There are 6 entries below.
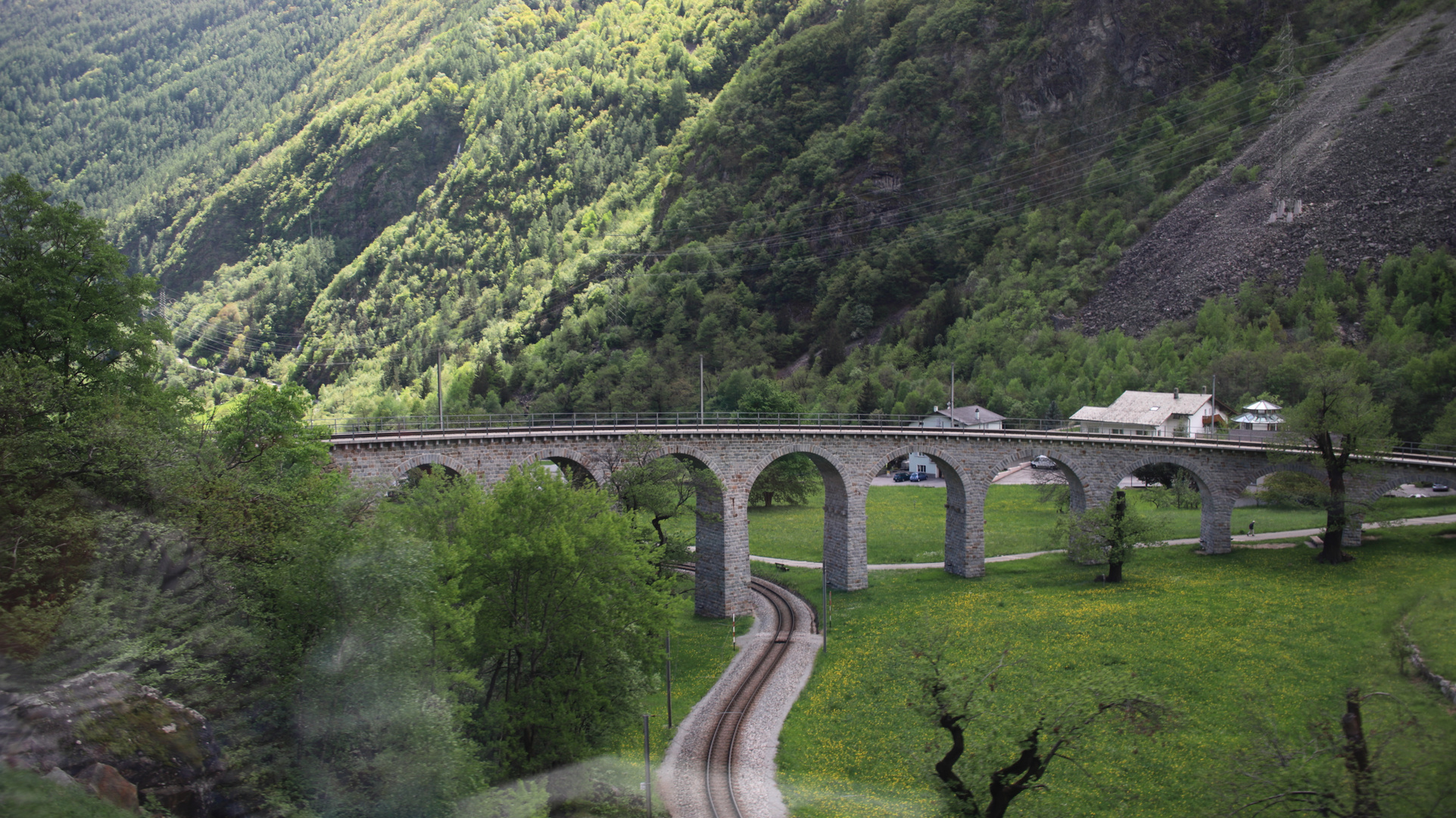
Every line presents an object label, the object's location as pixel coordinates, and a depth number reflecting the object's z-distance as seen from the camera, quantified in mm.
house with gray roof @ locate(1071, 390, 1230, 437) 69188
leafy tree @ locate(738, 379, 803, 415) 86500
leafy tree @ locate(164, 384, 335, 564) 23891
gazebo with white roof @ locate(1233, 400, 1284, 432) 65812
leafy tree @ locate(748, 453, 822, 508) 75375
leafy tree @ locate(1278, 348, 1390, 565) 45125
